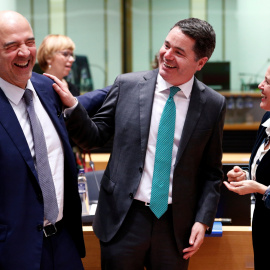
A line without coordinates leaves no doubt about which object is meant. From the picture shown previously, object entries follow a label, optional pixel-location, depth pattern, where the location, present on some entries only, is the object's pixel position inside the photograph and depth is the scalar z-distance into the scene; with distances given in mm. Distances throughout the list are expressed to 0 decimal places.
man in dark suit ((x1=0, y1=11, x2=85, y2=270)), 1798
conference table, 2748
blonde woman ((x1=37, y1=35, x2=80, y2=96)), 4527
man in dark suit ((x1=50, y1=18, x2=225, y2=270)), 2178
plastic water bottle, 2997
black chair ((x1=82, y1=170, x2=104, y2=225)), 3507
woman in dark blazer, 2385
